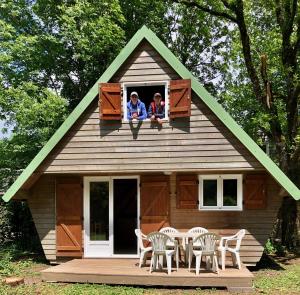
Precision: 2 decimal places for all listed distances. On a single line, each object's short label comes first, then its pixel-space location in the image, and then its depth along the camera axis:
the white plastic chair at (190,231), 9.60
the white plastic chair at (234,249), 9.24
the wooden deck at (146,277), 8.41
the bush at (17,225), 13.96
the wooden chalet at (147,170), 10.27
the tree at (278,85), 13.26
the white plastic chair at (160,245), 8.80
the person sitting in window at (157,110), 10.47
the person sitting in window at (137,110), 10.55
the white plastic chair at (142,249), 9.39
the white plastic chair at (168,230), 10.24
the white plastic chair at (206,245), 8.70
